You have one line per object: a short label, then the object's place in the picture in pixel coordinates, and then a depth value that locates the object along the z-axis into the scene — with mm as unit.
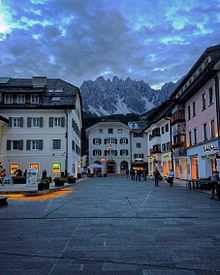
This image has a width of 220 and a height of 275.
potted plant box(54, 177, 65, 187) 21371
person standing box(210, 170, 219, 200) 12371
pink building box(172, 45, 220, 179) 18707
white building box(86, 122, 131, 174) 57342
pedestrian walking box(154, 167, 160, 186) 22570
